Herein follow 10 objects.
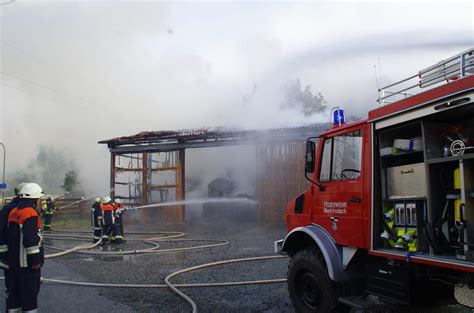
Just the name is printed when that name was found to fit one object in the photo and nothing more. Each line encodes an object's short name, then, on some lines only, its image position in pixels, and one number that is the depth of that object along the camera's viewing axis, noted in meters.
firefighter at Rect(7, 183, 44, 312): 4.21
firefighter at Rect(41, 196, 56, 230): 14.91
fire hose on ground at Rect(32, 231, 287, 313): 6.09
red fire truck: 2.97
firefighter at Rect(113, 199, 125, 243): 11.60
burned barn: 15.91
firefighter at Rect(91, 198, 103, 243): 11.63
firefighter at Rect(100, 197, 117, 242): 11.46
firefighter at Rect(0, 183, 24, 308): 4.36
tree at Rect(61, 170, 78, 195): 25.92
